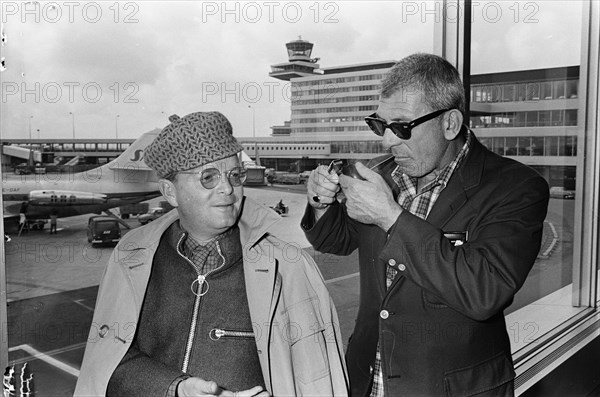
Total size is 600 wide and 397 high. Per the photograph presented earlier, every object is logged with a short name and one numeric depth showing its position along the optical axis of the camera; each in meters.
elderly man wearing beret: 1.49
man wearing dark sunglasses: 1.53
